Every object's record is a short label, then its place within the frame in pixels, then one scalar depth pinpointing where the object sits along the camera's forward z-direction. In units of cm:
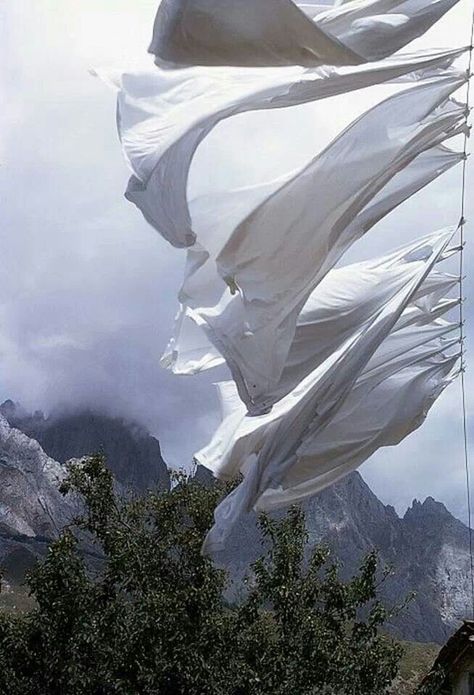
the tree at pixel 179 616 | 1438
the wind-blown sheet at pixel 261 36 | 500
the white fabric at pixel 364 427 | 699
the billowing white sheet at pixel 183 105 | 537
